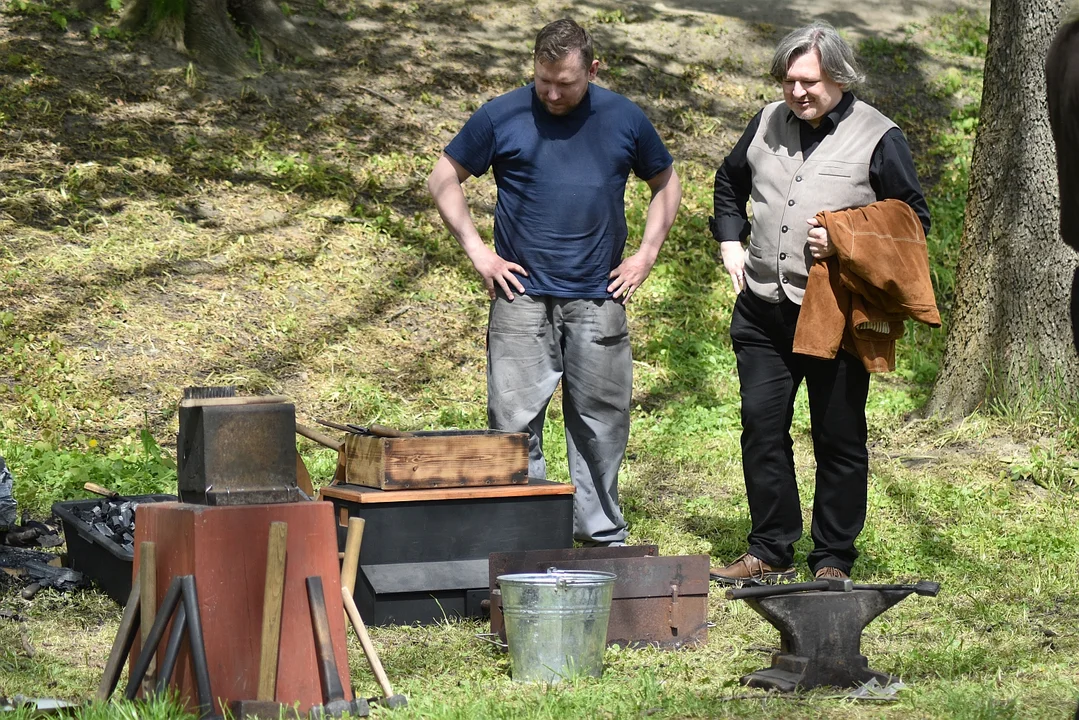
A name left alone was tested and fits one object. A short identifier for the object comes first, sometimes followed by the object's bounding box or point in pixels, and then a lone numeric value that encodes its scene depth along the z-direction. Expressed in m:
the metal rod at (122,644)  7.43
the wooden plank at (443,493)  9.91
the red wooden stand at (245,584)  7.23
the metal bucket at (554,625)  8.12
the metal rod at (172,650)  7.02
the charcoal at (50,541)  12.47
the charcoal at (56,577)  10.91
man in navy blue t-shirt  11.20
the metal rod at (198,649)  7.00
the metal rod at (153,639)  7.11
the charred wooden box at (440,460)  10.04
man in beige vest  10.33
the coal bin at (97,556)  10.34
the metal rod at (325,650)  7.30
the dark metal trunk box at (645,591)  9.16
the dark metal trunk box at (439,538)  9.95
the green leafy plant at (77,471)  14.10
